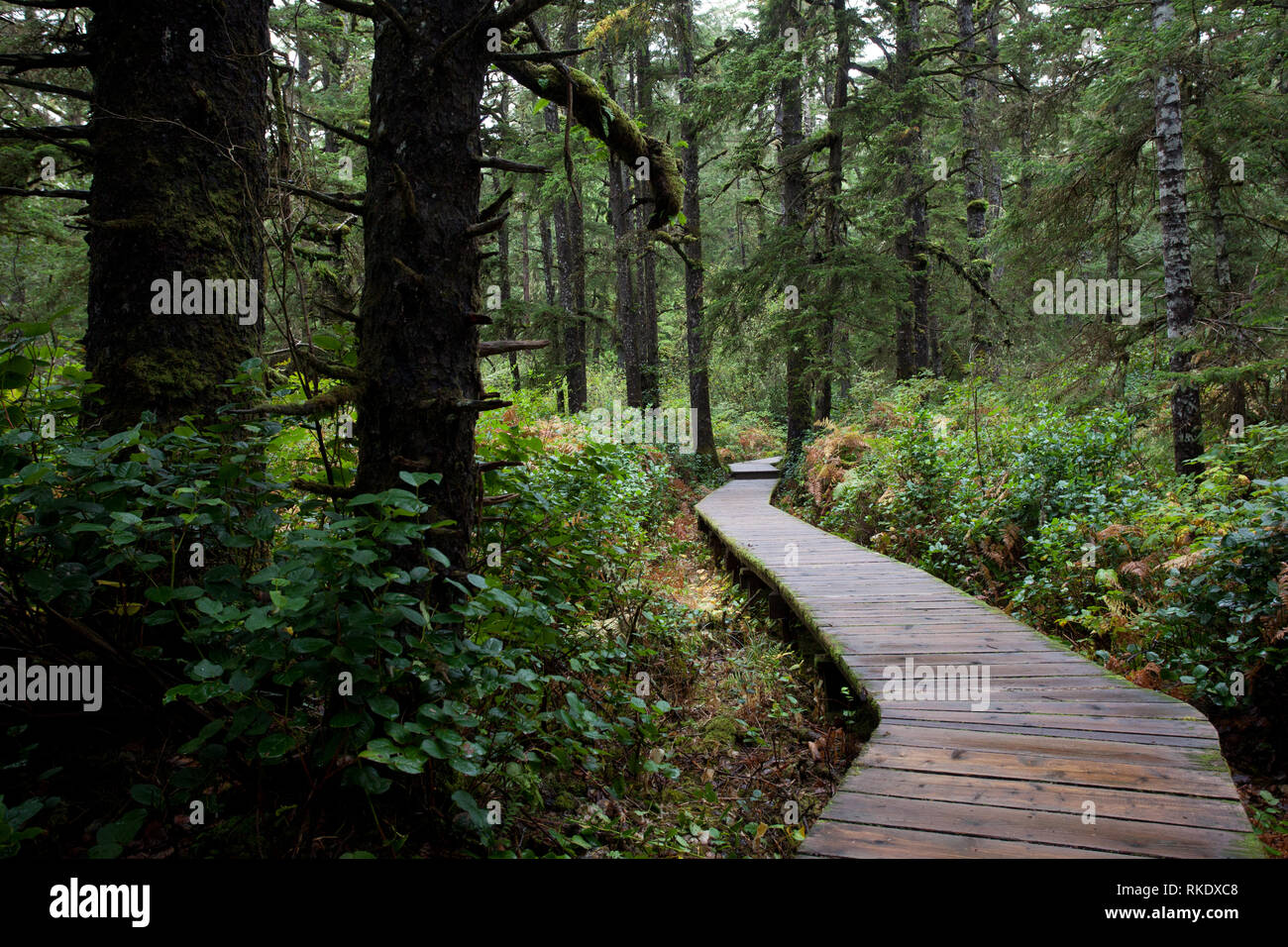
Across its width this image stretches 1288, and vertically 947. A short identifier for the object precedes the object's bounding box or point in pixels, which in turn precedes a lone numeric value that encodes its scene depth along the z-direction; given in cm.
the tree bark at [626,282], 1717
